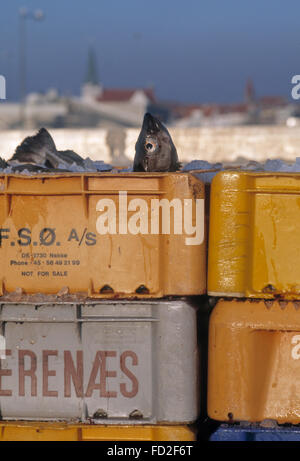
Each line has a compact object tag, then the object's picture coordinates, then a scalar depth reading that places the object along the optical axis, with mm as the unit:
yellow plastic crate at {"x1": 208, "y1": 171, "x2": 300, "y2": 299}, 3734
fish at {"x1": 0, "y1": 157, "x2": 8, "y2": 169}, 4730
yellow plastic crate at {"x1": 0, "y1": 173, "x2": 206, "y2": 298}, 3783
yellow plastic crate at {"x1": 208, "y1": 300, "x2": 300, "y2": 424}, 3744
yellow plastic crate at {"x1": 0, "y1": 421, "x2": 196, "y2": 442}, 3732
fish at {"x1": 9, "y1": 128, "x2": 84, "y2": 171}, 5098
